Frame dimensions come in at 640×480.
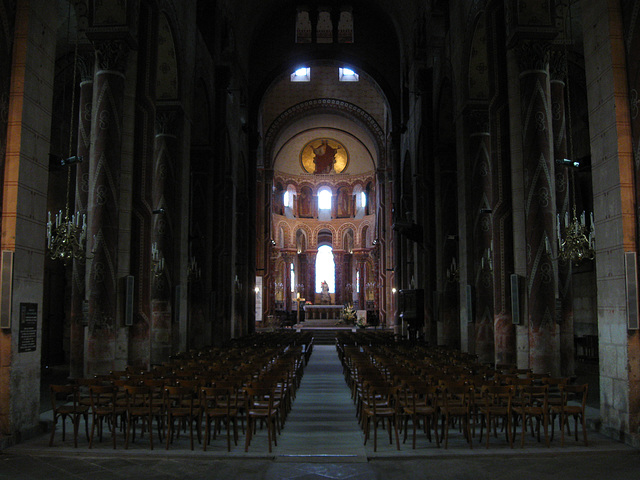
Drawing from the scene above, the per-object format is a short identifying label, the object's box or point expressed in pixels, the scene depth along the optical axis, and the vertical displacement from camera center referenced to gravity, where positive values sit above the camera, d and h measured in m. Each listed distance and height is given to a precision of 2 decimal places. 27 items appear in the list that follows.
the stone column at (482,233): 16.78 +2.17
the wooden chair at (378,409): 8.14 -1.46
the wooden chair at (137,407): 8.04 -1.41
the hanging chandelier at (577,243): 11.93 +1.28
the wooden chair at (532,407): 8.02 -1.39
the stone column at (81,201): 13.25 +2.52
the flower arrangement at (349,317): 45.66 -0.70
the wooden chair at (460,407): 8.10 -1.40
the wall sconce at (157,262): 17.07 +1.33
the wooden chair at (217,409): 7.97 -1.43
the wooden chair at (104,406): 8.06 -1.41
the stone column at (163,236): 17.02 +2.12
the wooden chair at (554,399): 8.41 -1.39
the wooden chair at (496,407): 8.09 -1.42
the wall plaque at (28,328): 8.59 -0.29
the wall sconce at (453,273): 20.04 +1.19
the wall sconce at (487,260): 16.69 +1.34
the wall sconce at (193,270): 21.10 +1.36
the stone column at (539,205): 12.19 +2.14
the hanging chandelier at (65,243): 11.73 +1.28
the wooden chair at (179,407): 8.08 -1.41
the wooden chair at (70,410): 8.17 -1.43
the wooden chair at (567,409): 8.06 -1.40
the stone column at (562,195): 12.52 +2.71
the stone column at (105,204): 12.18 +2.20
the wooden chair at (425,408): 8.12 -1.43
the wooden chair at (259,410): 7.98 -1.47
